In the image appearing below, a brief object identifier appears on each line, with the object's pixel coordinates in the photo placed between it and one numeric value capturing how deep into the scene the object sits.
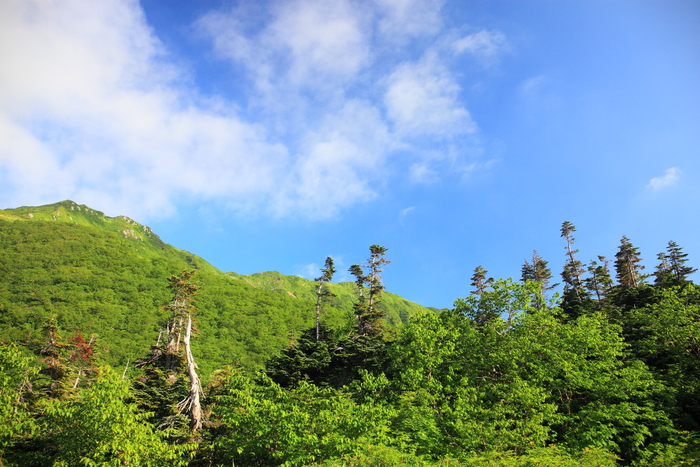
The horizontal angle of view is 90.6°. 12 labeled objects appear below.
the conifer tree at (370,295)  37.94
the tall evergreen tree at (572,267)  56.12
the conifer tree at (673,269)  47.16
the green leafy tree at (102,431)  15.34
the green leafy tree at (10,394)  14.98
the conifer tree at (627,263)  55.50
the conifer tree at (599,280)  56.16
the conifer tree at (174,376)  23.62
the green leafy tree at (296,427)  15.91
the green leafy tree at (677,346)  23.30
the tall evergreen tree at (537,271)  55.97
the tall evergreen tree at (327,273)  46.70
